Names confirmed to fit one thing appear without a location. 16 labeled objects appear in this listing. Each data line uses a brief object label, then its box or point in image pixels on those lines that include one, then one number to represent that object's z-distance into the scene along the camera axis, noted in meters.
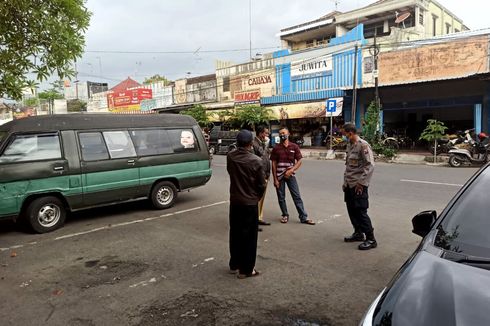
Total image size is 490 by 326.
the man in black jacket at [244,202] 4.73
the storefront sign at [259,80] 29.44
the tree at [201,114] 31.05
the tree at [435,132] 16.86
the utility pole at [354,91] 20.73
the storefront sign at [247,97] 30.29
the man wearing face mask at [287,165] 7.19
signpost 19.97
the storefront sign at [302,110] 24.71
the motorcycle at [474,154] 15.02
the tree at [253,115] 27.58
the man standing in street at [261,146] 7.17
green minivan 6.78
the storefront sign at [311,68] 25.58
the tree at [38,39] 5.58
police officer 5.68
